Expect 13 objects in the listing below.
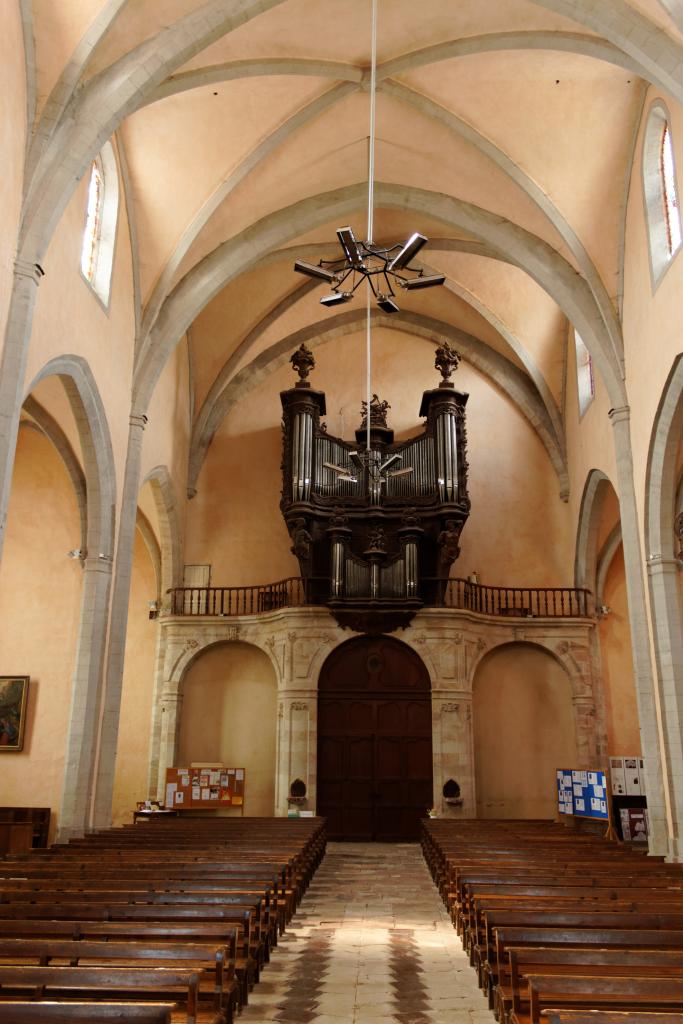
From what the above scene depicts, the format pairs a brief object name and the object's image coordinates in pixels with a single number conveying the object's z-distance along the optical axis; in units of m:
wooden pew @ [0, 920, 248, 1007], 5.81
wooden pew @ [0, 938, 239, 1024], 4.96
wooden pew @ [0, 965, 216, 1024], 4.32
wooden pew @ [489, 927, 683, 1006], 5.64
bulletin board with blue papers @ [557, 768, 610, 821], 16.97
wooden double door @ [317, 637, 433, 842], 19.88
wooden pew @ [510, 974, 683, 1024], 4.29
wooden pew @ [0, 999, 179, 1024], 3.65
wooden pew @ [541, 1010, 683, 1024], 3.71
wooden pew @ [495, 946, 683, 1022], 4.99
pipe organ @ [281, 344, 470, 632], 20.25
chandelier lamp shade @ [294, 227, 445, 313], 10.02
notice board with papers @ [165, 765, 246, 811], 19.14
